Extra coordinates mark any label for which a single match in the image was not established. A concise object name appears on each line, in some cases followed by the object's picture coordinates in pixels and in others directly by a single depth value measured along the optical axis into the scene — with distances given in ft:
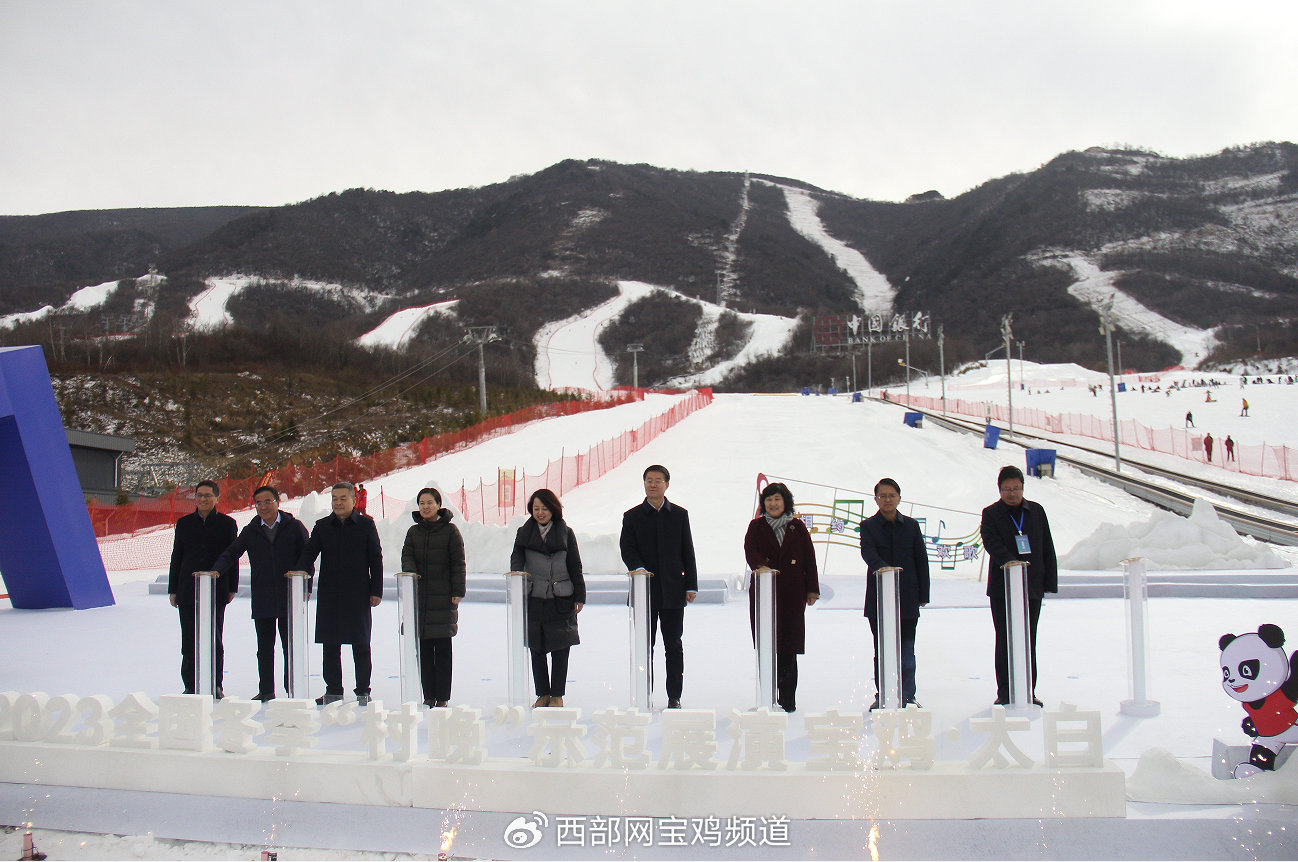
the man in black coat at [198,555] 19.70
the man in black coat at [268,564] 19.20
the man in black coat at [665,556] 18.06
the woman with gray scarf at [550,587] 17.93
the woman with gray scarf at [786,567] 17.74
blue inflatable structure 29.60
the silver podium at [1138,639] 17.99
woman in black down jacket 18.22
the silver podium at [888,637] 16.70
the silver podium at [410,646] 17.49
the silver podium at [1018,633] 17.72
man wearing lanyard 18.38
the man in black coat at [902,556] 18.06
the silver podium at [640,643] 16.98
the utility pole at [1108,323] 100.02
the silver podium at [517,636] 17.69
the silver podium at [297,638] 18.28
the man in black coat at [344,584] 18.81
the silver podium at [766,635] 16.94
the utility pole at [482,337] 137.18
